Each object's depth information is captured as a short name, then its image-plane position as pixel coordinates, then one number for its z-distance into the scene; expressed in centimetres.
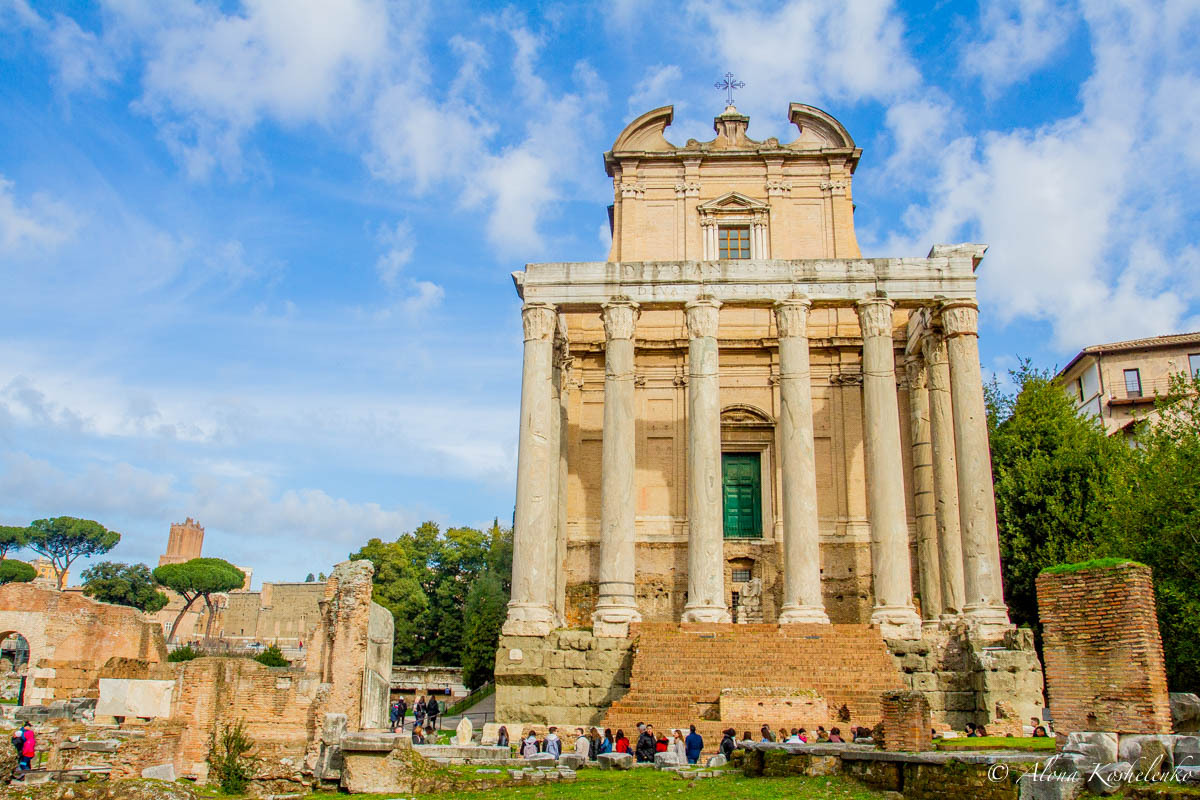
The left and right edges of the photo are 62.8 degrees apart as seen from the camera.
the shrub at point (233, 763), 1408
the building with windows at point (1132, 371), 4238
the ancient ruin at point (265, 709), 1493
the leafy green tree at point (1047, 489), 2831
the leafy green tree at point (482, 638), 3781
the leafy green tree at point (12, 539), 9062
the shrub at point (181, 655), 3797
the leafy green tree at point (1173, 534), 2178
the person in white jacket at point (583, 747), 1673
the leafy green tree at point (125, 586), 7694
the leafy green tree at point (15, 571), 7912
